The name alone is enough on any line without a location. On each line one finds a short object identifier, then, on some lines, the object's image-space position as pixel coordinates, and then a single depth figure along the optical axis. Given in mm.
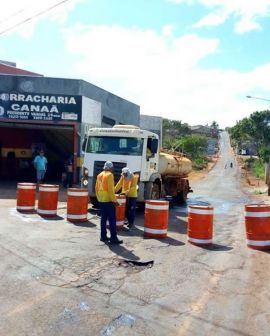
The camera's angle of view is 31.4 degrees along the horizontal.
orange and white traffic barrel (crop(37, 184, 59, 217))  13852
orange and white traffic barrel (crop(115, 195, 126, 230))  12172
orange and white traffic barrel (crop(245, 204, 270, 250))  10375
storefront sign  24875
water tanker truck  15438
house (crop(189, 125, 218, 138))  167375
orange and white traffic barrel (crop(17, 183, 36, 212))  14562
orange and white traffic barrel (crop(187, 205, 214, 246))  10672
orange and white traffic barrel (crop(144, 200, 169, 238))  11336
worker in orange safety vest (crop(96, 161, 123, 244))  10398
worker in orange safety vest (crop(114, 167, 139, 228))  12852
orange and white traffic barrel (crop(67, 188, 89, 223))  13117
